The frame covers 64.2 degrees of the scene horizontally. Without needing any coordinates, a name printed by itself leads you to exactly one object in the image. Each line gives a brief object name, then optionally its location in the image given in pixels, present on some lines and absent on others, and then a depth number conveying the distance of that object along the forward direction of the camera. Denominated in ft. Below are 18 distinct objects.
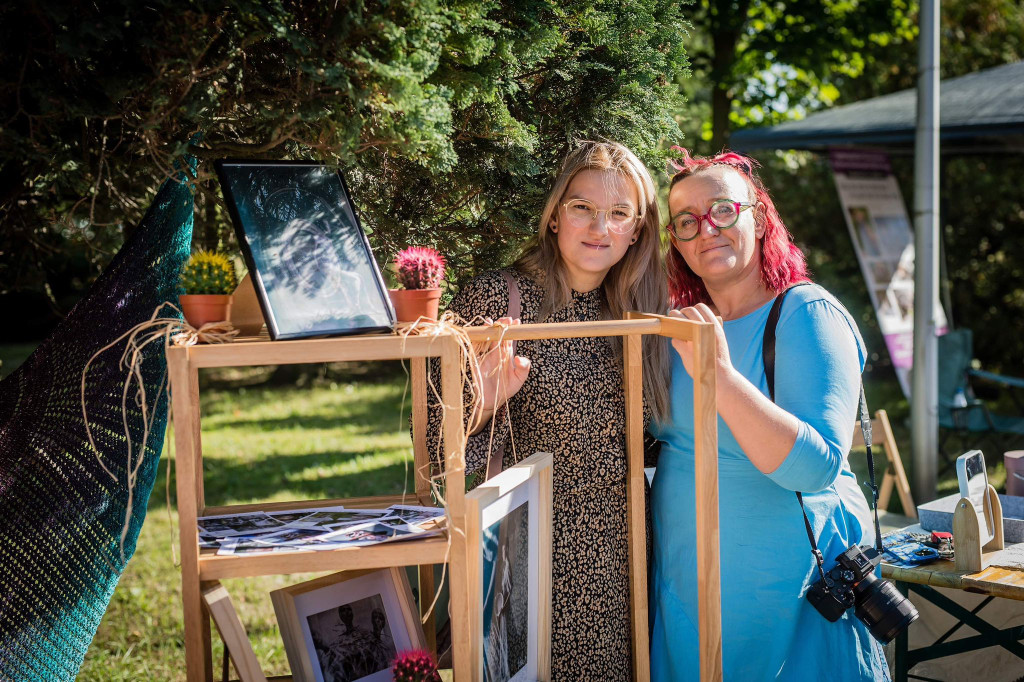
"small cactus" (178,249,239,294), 5.08
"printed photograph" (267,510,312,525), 5.64
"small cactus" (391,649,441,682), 5.35
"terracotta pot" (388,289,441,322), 5.24
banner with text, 24.64
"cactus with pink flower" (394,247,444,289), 5.32
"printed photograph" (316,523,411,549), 5.08
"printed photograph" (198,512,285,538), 5.32
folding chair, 21.06
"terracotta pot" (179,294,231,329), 5.01
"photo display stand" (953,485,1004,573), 7.86
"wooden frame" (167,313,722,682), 4.75
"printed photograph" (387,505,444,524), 5.54
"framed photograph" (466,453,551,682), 5.23
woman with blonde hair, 6.61
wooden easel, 14.26
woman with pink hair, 6.05
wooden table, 7.61
